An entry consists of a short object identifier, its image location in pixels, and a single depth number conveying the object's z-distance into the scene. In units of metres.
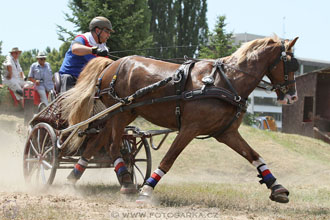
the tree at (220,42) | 23.03
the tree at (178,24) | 32.88
